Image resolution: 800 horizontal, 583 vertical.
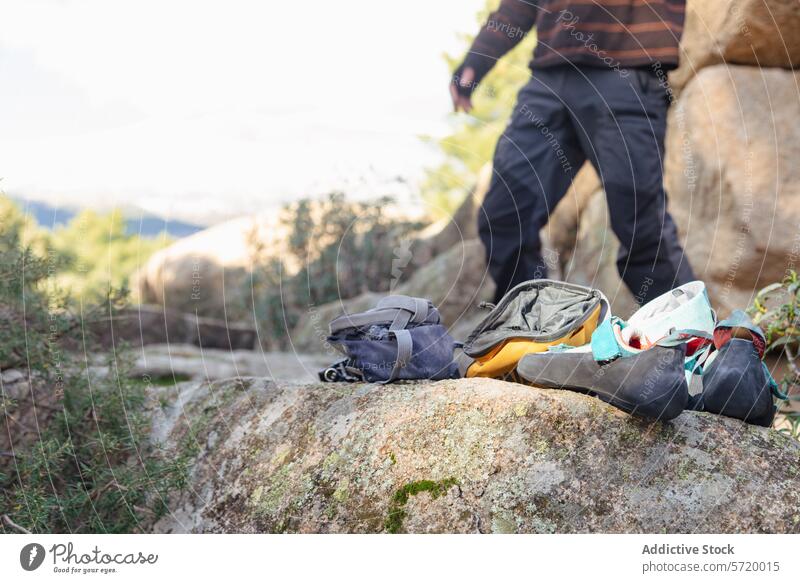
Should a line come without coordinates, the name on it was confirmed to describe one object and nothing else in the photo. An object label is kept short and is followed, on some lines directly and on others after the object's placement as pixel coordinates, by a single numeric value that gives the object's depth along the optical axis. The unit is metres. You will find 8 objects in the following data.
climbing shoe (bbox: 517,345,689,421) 2.05
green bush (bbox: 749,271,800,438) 2.95
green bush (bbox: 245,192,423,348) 7.22
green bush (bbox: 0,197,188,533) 2.55
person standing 3.59
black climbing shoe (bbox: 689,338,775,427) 2.22
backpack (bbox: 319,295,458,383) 2.52
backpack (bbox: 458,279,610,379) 2.45
